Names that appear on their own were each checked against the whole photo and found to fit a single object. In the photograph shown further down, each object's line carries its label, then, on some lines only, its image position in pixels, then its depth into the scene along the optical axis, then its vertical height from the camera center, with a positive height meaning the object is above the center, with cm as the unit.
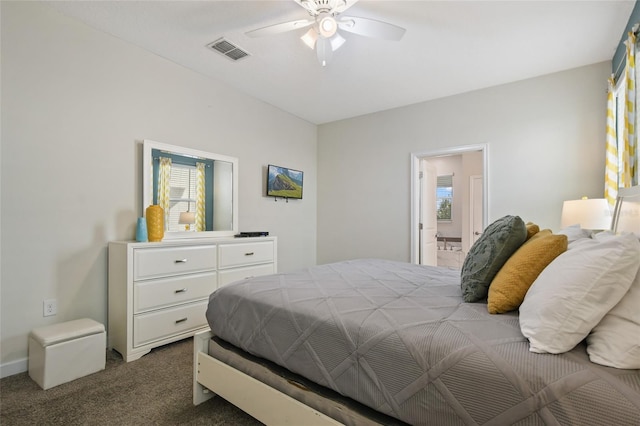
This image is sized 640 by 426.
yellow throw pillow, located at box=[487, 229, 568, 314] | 118 -24
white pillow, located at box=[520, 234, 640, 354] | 87 -25
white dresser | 229 -63
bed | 80 -47
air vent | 263 +151
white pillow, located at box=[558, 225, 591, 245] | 160 -11
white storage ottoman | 189 -93
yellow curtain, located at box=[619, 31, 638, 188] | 211 +70
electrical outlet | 220 -71
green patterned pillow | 137 -20
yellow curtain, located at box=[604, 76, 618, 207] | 260 +52
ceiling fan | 197 +130
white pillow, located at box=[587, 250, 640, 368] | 79 -34
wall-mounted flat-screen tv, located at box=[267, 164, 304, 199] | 398 +44
